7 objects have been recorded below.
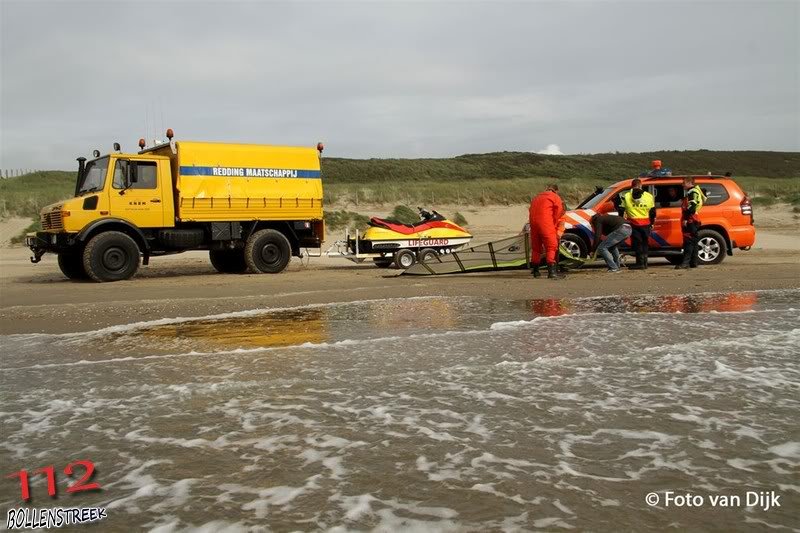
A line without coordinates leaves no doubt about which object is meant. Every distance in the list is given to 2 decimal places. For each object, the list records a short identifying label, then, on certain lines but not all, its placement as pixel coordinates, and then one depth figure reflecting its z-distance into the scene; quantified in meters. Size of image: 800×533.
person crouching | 12.75
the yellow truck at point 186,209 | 13.06
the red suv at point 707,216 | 13.71
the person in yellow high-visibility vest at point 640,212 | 12.98
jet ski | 14.99
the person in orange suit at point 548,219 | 11.78
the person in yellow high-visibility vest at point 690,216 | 12.91
